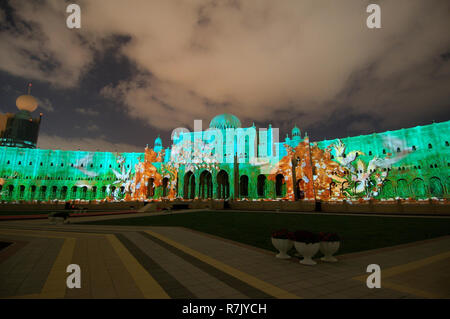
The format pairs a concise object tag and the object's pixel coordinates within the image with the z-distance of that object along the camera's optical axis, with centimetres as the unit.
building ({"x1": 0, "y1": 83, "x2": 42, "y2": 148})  10519
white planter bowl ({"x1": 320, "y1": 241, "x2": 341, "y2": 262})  631
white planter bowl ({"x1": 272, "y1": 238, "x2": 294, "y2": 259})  679
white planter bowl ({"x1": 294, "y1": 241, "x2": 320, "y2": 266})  628
